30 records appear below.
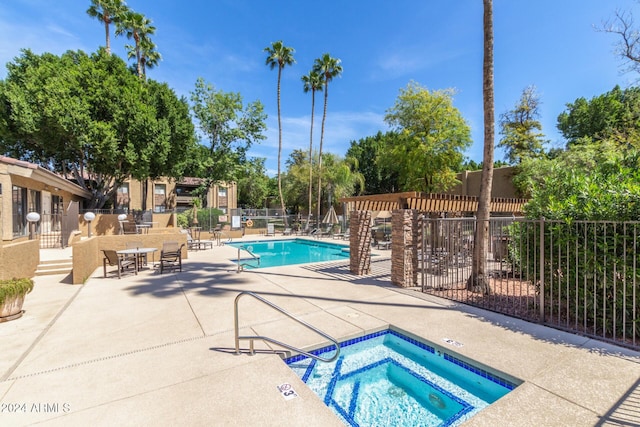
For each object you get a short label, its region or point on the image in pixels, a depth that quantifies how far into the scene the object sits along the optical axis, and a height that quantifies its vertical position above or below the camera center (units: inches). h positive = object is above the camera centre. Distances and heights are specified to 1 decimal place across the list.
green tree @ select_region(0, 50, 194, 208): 628.4 +226.5
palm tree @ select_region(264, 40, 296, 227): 1060.5 +589.0
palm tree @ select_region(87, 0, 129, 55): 860.6 +612.6
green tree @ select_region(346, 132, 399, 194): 1529.3 +231.7
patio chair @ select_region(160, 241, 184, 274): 376.5 -51.1
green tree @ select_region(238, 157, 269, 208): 1654.3 +137.7
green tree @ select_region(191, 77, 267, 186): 1047.0 +331.4
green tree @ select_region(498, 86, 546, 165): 986.7 +298.8
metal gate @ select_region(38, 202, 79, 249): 505.0 -29.0
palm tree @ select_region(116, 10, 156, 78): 892.6 +592.9
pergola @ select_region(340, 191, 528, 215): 327.0 +16.0
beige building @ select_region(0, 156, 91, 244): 359.3 +23.9
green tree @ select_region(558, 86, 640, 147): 1111.9 +420.2
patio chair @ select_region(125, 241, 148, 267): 410.0 -48.1
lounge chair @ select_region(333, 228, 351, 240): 868.0 -65.7
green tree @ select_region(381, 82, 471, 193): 871.7 +244.0
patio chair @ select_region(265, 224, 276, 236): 976.3 -50.6
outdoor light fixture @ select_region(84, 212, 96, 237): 457.7 -4.1
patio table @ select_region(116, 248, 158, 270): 354.9 -47.0
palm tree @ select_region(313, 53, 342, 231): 1119.6 +573.0
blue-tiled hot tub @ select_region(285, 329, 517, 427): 131.2 -88.3
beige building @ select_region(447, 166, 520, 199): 953.5 +112.7
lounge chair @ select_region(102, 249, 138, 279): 341.8 -59.0
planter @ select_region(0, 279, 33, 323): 202.5 -60.2
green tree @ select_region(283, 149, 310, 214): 1308.6 +137.3
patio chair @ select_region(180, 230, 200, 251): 637.3 -70.4
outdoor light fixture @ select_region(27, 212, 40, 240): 385.4 -5.1
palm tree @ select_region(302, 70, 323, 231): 1135.6 +520.3
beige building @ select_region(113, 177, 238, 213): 1402.3 +96.2
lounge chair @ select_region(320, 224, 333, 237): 931.7 -57.1
